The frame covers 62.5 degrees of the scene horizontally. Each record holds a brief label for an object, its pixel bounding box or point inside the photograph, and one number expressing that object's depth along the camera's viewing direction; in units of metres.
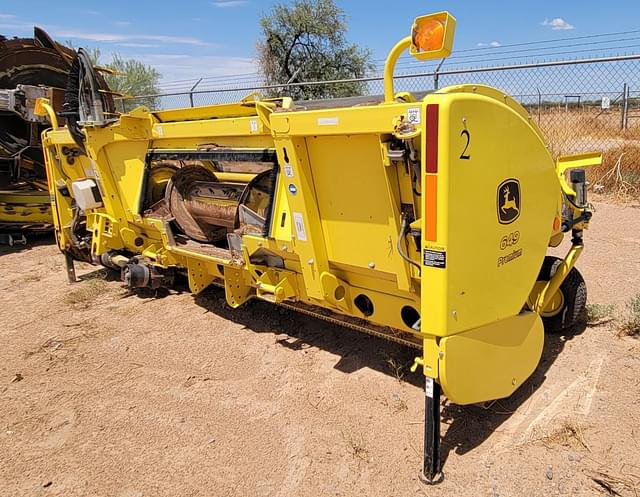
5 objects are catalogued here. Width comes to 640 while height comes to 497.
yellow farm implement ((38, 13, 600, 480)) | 2.26
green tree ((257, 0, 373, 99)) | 20.53
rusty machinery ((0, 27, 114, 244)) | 7.79
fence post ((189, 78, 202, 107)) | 12.20
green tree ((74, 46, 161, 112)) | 23.86
